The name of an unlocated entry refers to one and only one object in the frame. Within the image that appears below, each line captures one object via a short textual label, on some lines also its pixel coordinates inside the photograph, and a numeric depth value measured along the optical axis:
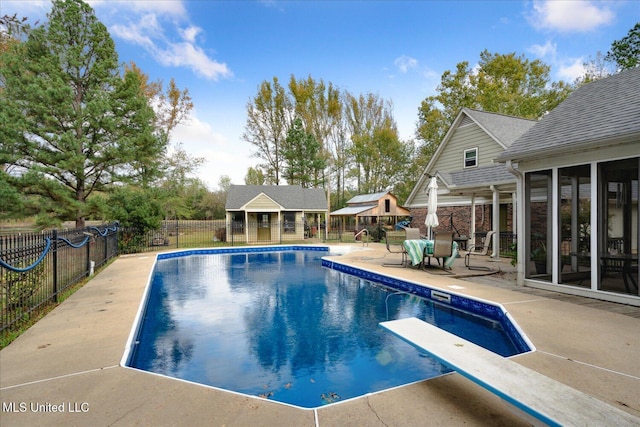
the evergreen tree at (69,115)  14.16
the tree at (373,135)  35.00
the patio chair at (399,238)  10.43
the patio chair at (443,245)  8.76
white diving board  2.09
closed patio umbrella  10.52
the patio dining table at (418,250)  9.25
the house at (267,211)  21.05
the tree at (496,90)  24.58
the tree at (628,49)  19.59
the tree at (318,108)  32.59
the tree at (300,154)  31.41
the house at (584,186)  5.61
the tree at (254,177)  40.98
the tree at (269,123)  31.67
